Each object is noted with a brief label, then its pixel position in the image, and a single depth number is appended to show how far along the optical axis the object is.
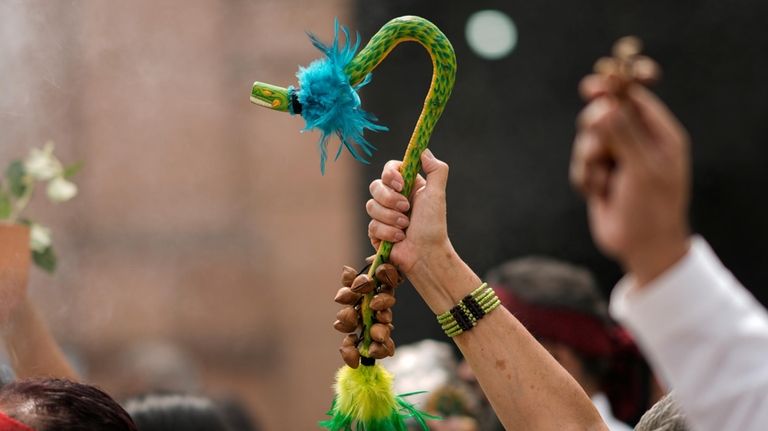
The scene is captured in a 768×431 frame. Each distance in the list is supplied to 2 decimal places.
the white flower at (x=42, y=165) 5.63
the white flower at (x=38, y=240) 5.36
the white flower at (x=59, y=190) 5.64
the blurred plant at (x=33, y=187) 5.37
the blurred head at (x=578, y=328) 6.72
